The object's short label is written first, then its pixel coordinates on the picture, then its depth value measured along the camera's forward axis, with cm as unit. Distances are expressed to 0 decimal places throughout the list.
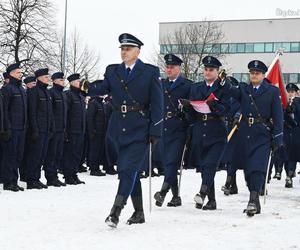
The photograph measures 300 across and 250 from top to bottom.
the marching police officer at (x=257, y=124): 859
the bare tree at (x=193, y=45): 4406
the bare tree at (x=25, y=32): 3631
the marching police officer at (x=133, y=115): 734
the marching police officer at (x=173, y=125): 923
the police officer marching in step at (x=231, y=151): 1131
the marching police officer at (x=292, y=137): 1342
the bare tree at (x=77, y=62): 4509
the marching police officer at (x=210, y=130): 887
